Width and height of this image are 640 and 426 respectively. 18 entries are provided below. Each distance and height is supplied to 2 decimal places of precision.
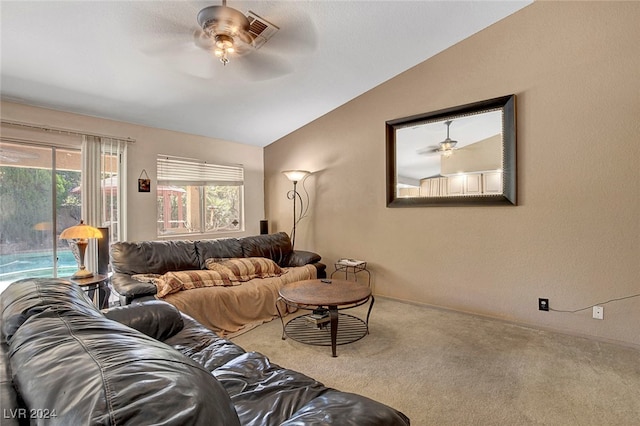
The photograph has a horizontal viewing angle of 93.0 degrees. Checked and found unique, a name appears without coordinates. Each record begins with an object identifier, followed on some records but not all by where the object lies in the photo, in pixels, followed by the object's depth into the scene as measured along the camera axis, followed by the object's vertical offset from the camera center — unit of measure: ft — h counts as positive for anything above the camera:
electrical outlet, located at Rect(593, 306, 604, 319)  8.70 -2.92
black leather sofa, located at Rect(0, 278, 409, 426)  1.64 -1.04
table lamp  8.78 -0.62
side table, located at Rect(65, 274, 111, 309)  8.75 -2.22
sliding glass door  9.55 +0.26
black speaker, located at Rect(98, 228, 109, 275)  10.52 -1.32
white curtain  10.98 +1.08
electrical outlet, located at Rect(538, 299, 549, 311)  9.48 -2.93
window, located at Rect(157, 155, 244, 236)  13.66 +0.85
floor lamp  15.28 +0.54
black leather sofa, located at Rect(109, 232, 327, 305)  8.22 -1.55
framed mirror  10.19 +2.08
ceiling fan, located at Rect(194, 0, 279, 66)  6.46 +4.22
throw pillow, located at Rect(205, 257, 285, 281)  10.75 -1.95
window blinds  13.61 +2.03
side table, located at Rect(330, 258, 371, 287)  12.91 -2.46
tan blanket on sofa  8.88 -2.83
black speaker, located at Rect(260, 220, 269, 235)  16.40 -0.72
